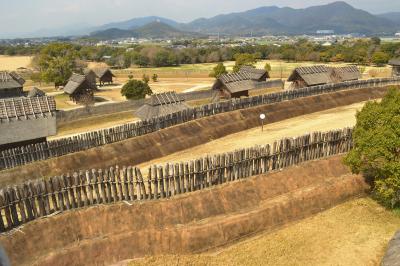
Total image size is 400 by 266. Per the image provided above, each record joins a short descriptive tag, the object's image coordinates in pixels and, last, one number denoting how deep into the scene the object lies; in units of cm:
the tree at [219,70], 6443
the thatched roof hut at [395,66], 6116
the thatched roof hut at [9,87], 4672
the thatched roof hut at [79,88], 5034
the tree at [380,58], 8231
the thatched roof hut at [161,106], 3253
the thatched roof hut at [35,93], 4659
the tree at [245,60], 7369
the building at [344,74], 4869
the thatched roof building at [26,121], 2258
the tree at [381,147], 1536
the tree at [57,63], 6334
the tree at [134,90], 4775
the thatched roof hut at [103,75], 6794
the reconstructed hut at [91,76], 6112
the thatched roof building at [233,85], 4244
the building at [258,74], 5778
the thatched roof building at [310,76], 4594
